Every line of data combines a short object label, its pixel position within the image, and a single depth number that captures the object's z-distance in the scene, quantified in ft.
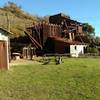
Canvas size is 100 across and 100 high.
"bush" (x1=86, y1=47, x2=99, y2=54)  73.54
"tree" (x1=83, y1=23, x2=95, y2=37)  95.68
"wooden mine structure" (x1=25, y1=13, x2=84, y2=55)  72.66
